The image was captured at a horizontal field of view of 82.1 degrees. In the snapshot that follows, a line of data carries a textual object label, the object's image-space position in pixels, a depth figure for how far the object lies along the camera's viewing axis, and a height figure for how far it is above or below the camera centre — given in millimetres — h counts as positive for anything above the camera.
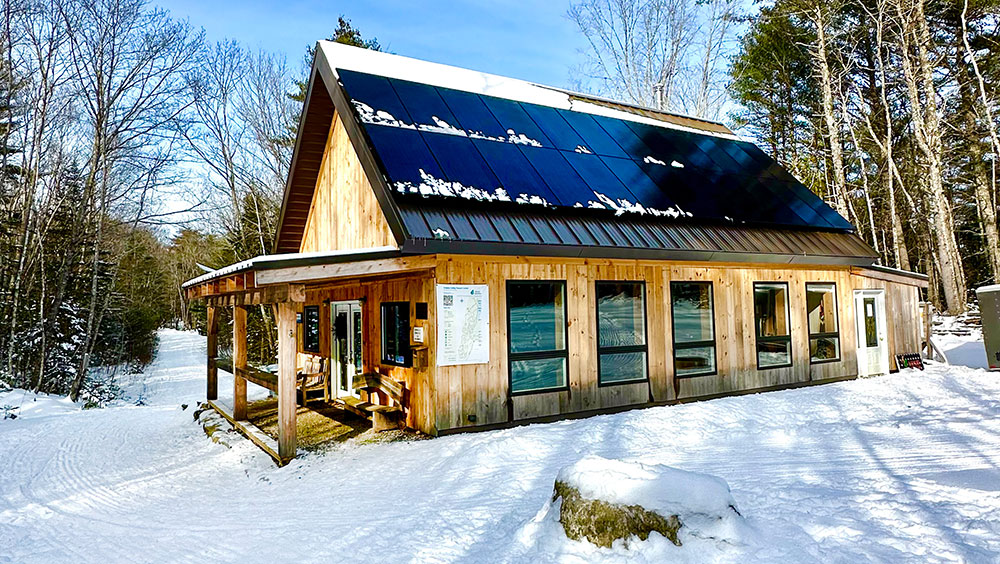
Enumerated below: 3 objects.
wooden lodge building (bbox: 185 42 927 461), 6707 +568
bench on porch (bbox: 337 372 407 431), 7172 -1101
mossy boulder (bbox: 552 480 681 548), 3158 -1185
